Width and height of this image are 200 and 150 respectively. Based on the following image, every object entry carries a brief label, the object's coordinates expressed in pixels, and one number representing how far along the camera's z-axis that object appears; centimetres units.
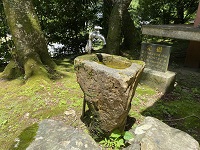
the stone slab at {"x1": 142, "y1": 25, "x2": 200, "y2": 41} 343
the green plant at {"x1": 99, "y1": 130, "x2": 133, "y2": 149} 227
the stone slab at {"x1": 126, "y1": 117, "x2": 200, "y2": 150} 207
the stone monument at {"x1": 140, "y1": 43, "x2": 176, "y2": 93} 402
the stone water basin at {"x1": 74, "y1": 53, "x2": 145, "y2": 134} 196
